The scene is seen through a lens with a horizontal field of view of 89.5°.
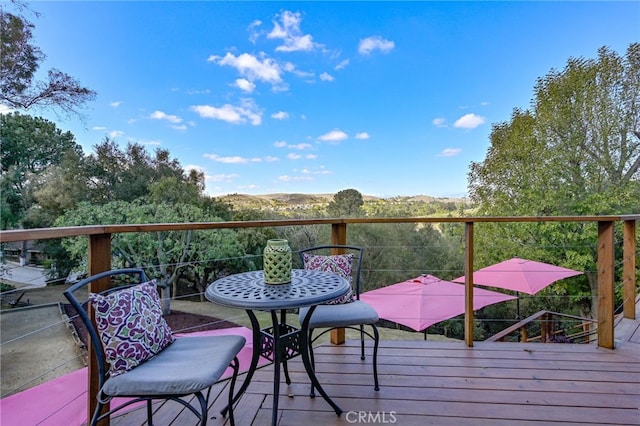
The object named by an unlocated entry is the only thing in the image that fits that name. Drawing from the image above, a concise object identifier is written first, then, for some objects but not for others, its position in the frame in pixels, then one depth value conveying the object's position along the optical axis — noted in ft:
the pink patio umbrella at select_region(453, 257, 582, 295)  13.58
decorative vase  5.25
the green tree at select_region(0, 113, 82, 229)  21.54
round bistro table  4.48
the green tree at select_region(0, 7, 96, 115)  19.22
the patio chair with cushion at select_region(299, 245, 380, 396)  6.09
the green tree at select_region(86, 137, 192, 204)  27.89
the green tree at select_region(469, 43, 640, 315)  24.57
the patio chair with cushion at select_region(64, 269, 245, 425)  3.83
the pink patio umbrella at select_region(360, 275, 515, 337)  10.77
